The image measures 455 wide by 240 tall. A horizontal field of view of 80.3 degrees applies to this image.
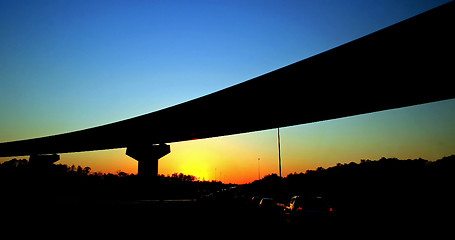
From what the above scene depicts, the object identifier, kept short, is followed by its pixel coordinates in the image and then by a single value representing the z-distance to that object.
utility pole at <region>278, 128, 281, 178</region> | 53.37
